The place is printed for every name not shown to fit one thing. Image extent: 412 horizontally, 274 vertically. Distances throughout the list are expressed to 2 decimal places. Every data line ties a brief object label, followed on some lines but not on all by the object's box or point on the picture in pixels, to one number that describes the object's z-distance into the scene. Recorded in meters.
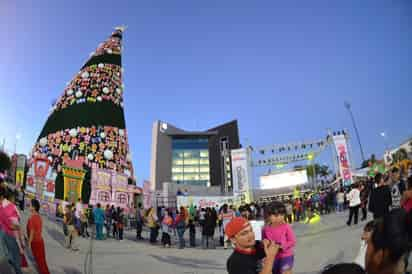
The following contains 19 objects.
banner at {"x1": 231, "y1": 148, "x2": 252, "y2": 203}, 20.46
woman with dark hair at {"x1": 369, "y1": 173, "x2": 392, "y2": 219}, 6.77
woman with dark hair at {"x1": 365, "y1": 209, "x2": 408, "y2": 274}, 1.36
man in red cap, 2.14
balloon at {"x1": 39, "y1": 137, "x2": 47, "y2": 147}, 17.31
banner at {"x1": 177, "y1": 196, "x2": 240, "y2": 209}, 19.88
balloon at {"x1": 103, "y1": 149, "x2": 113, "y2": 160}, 17.88
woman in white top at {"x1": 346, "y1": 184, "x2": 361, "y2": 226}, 10.37
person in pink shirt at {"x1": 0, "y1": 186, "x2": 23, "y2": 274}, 4.57
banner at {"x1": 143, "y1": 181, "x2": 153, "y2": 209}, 22.28
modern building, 49.56
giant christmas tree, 17.02
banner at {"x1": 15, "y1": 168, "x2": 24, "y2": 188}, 11.09
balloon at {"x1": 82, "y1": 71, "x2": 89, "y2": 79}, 18.58
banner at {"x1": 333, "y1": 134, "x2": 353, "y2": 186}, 19.50
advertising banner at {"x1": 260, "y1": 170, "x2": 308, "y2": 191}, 27.67
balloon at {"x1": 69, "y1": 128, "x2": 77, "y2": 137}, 17.16
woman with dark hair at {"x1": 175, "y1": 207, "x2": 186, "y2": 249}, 10.94
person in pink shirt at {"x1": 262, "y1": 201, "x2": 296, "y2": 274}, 3.00
